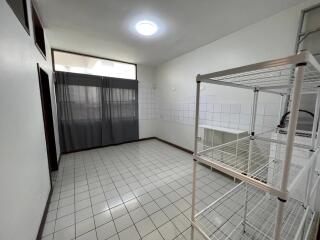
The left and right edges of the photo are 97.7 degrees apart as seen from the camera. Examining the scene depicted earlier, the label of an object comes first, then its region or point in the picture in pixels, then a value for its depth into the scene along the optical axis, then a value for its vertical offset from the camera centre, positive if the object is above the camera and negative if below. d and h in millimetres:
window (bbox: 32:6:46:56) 1958 +1081
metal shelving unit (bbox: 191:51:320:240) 525 -637
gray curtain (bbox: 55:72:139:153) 3293 -168
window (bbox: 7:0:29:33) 1124 +833
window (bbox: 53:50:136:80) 3246 +998
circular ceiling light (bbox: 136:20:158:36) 2066 +1173
